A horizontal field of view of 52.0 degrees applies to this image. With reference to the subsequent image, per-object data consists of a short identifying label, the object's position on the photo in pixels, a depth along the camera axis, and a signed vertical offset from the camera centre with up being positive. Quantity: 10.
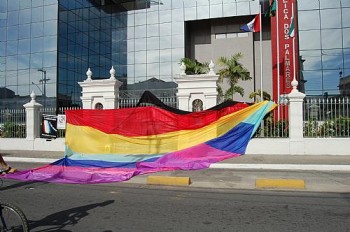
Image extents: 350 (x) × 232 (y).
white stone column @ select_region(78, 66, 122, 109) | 17.97 +1.86
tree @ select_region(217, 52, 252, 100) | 25.88 +4.06
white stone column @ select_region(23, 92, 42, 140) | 18.33 +0.49
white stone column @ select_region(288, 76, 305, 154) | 15.23 +0.22
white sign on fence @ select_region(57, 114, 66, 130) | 17.41 +0.40
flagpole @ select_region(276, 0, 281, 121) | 15.90 +0.68
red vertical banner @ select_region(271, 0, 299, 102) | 28.52 +6.27
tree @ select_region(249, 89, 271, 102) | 28.69 +2.60
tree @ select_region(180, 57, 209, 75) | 25.88 +4.45
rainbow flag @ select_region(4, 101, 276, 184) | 12.74 -0.29
